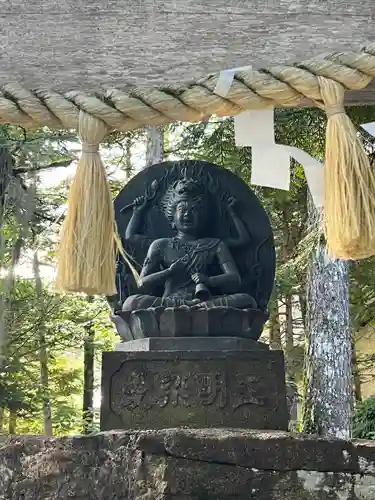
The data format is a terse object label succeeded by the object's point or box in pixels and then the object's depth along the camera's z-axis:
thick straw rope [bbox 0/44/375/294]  0.96
